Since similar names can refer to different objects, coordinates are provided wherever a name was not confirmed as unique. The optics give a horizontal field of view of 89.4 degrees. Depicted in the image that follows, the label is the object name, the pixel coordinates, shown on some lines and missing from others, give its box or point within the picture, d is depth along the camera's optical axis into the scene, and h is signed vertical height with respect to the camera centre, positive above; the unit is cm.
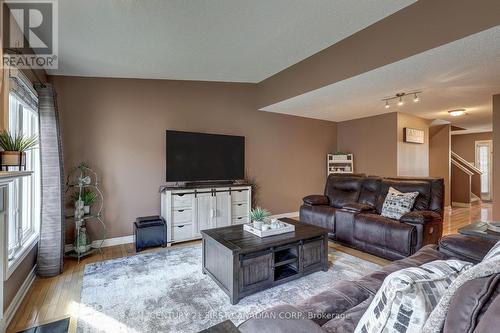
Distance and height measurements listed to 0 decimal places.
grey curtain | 278 -24
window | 244 -31
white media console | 383 -68
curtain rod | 209 +101
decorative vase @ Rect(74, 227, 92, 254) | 329 -99
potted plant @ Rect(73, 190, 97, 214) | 343 -43
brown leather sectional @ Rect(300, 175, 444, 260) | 303 -68
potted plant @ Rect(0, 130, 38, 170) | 182 +13
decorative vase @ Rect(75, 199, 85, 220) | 332 -55
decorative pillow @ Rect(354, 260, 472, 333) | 80 -44
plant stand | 332 -68
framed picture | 546 +69
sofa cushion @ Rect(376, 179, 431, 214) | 343 -32
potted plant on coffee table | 281 -56
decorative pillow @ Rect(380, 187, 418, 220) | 336 -51
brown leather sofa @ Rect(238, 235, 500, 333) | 65 -60
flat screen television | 407 +17
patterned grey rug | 200 -121
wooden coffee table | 226 -91
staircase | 730 -51
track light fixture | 396 +115
